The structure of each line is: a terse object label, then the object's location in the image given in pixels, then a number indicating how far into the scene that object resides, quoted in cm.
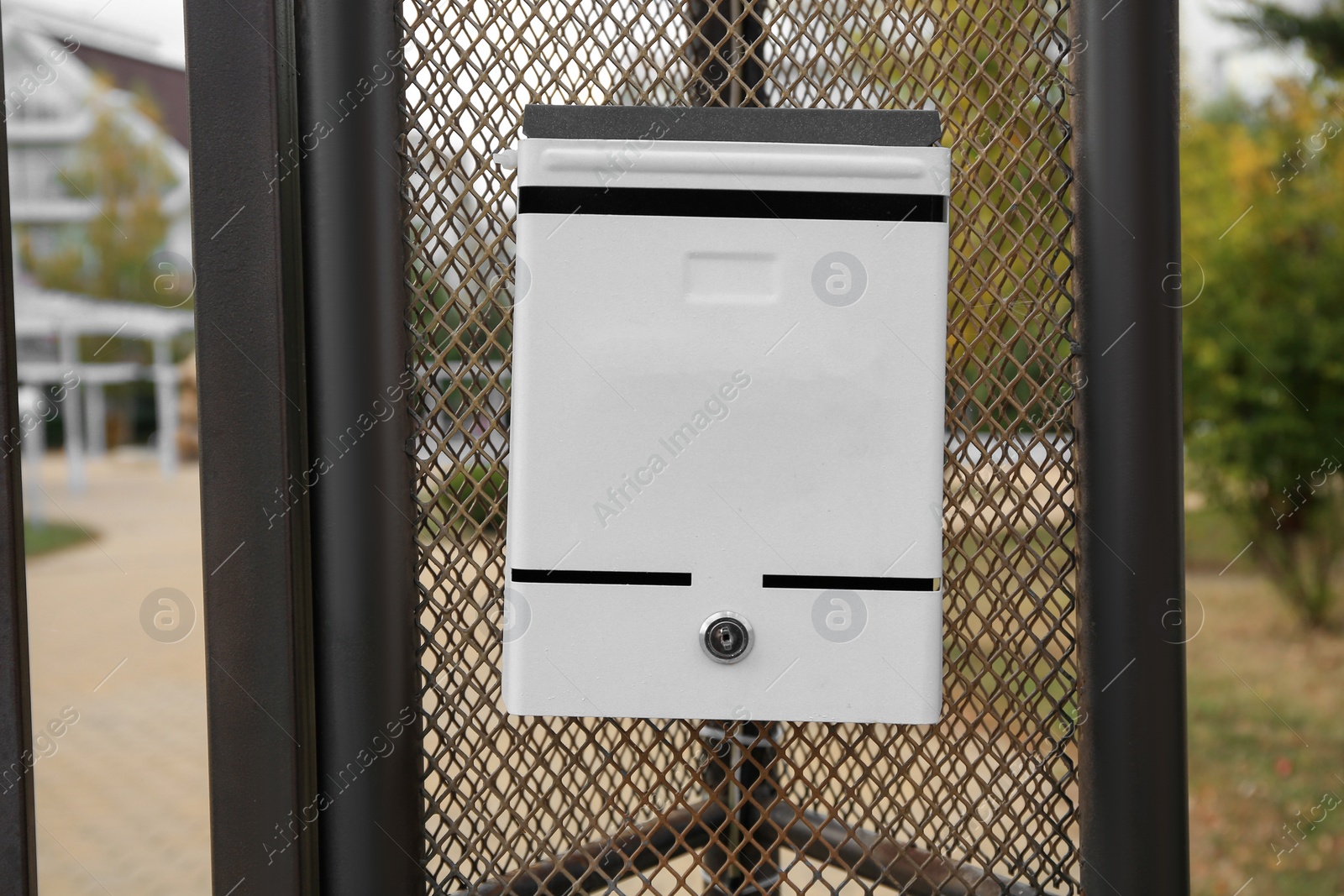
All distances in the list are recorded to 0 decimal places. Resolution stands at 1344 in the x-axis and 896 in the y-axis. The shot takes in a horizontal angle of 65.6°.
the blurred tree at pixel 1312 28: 764
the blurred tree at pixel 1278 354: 714
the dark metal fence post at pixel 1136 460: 163
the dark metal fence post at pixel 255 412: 159
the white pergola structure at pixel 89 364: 1897
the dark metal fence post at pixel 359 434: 159
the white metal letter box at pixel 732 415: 141
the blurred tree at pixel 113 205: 2377
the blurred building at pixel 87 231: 2041
